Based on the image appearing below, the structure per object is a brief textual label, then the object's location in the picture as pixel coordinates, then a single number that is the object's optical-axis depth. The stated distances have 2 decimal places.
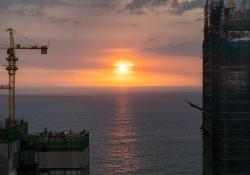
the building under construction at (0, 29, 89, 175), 85.00
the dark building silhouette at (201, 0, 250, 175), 92.38
